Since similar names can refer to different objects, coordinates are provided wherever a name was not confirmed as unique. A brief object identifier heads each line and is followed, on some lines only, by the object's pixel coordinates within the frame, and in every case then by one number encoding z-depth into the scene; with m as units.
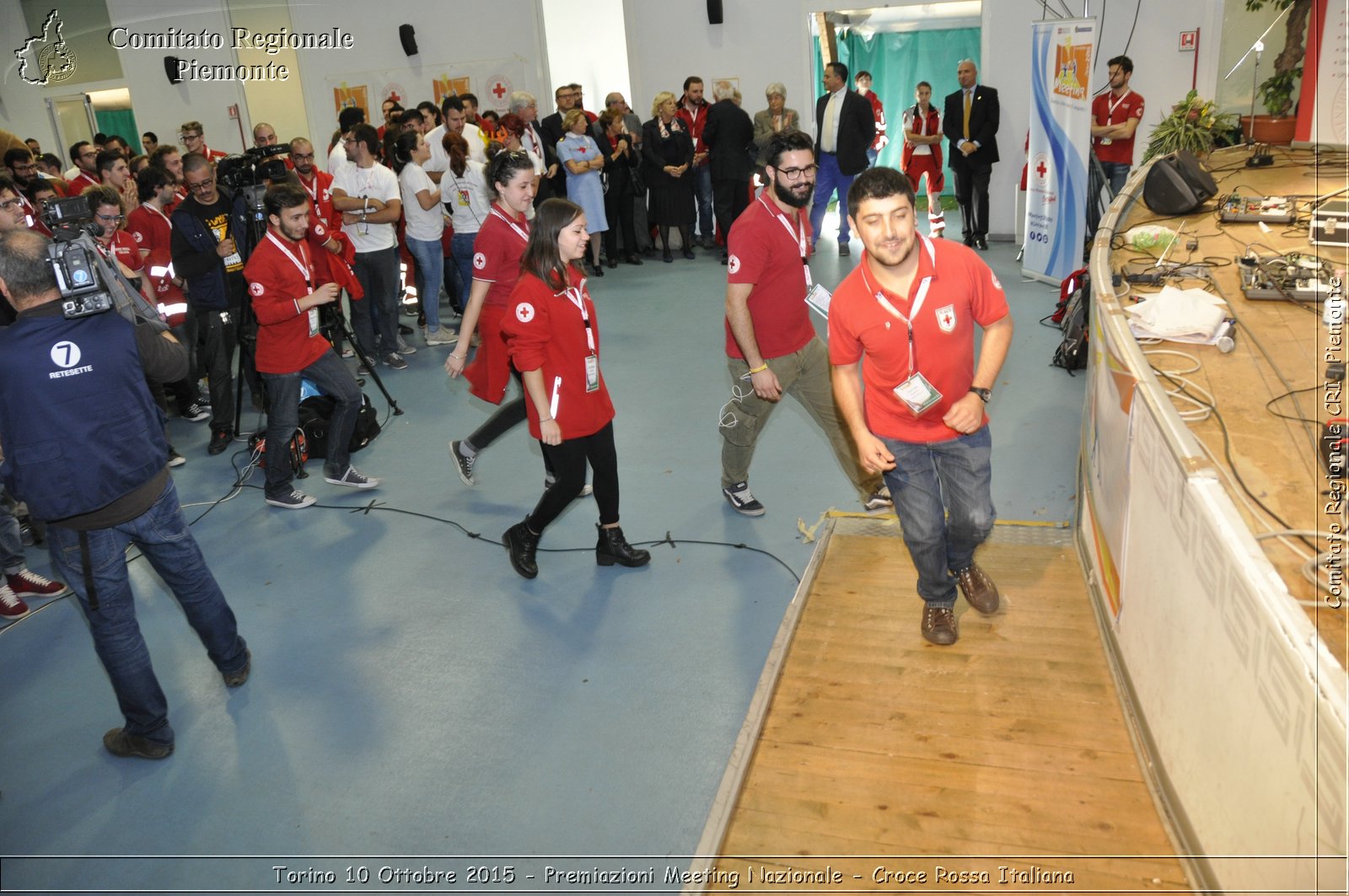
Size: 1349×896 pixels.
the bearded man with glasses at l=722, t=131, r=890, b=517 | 4.03
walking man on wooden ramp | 2.90
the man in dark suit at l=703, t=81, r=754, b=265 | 10.35
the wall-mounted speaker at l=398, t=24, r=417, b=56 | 13.26
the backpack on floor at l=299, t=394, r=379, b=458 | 5.83
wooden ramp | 2.47
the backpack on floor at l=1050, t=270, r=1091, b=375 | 6.12
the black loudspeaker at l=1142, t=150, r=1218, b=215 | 5.70
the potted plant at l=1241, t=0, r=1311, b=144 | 8.41
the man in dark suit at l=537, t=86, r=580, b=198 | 10.34
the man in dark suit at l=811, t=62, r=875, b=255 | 9.92
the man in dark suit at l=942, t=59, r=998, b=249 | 9.79
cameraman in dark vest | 2.92
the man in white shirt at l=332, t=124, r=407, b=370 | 7.24
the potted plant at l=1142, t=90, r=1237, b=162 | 7.84
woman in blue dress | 9.56
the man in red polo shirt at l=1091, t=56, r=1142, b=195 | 8.78
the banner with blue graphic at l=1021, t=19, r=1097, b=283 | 7.82
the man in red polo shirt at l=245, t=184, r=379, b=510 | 4.74
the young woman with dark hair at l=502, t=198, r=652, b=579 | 3.69
